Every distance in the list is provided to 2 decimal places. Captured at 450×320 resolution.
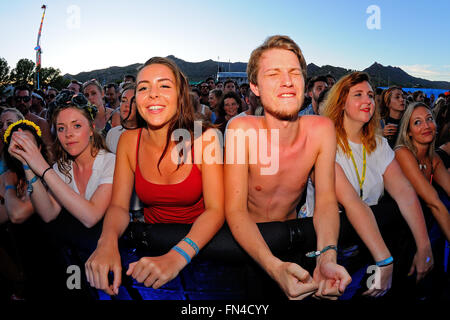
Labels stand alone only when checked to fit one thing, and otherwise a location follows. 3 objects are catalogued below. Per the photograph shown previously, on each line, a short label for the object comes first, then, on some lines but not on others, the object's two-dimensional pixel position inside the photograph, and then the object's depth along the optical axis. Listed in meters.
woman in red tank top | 1.53
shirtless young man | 1.48
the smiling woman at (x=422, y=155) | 1.83
